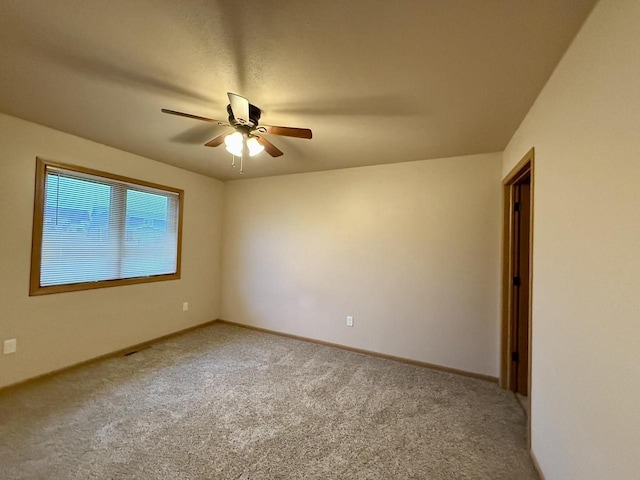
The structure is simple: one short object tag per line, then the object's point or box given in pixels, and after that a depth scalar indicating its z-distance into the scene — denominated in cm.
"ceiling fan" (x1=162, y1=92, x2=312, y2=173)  180
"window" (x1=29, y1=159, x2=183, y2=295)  263
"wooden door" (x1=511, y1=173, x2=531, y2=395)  260
